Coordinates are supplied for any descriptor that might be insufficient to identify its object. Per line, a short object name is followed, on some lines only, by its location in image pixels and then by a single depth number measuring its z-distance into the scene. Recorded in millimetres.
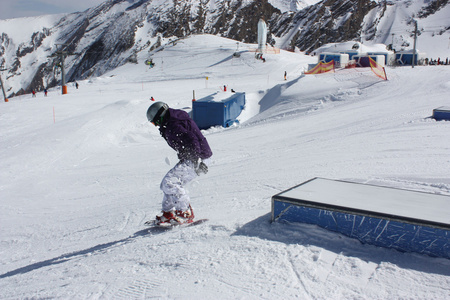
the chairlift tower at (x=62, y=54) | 37369
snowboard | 4842
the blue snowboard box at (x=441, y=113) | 10032
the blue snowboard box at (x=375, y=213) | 3240
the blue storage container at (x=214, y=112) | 18781
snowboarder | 4586
